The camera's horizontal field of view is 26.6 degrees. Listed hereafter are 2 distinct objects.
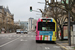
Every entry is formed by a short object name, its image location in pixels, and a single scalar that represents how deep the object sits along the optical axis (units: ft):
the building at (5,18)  324.19
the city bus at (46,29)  63.00
